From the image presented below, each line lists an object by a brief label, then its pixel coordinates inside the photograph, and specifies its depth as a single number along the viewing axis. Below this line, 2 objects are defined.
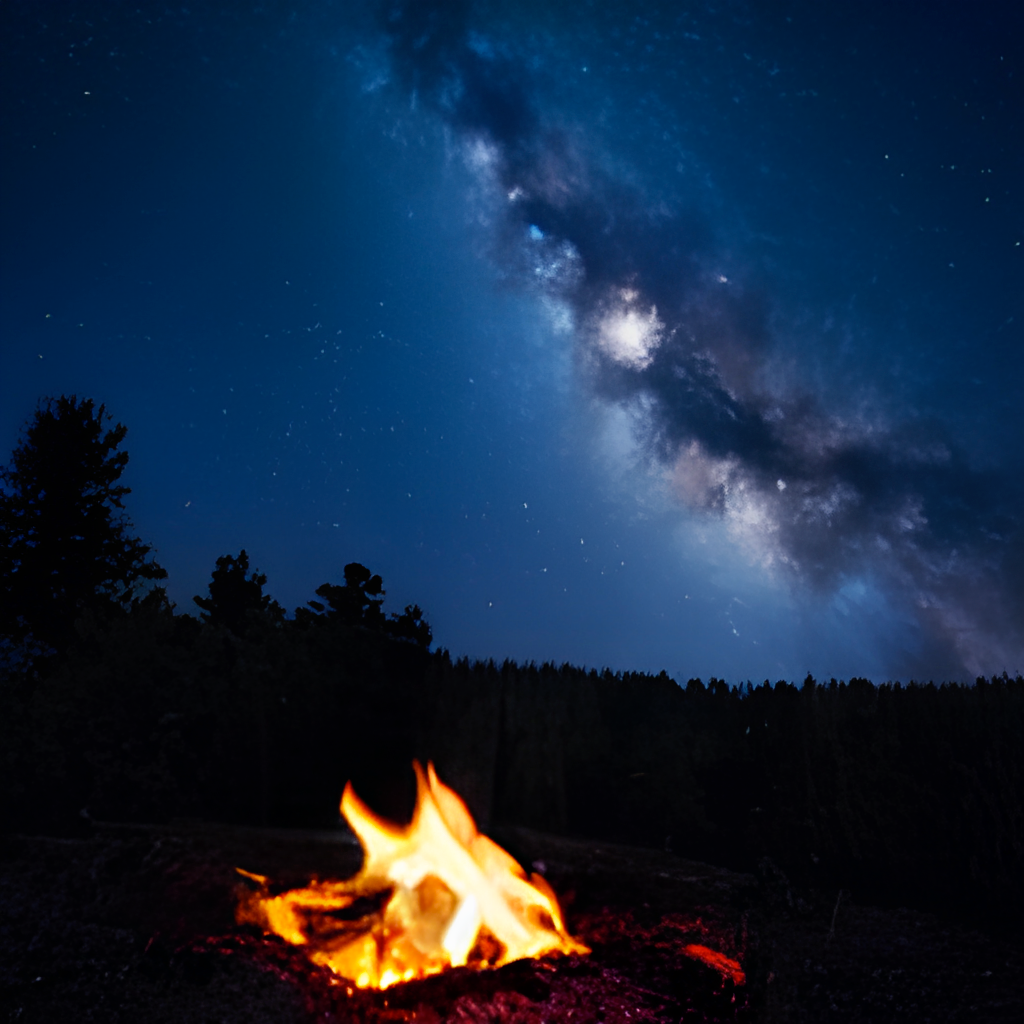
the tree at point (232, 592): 27.06
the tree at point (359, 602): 20.39
